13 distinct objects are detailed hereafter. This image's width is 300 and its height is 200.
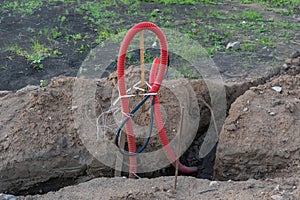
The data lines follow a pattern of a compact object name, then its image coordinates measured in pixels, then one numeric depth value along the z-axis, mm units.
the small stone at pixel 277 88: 3764
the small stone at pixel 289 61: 4598
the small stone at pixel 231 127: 3488
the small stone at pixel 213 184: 2848
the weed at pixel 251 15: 6865
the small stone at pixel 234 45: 5605
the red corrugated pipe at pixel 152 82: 3057
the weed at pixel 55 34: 6293
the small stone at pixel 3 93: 4318
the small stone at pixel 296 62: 4578
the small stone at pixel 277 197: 2598
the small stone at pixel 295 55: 4699
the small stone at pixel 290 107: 3490
